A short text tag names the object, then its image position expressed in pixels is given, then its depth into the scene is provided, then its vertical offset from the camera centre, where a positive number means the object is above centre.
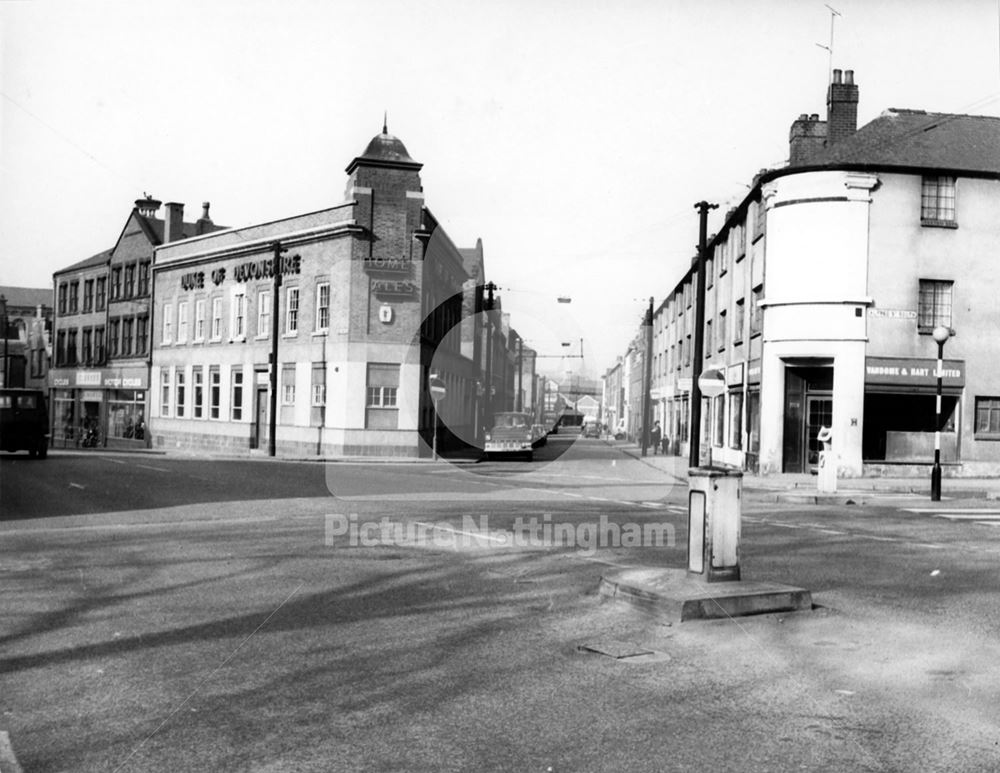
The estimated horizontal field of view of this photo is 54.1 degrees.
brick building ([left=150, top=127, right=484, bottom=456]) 38.91 +3.43
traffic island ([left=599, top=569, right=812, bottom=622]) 8.20 -1.55
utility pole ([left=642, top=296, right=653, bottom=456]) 46.16 +1.24
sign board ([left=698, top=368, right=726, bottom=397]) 22.84 +0.73
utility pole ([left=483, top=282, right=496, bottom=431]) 41.38 +1.69
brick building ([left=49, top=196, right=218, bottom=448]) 55.12 +3.75
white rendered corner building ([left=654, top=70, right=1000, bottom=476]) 28.42 +3.54
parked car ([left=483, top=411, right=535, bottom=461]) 37.66 -1.00
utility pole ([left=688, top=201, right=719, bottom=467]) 29.14 +2.80
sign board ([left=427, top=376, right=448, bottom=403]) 36.25 +0.76
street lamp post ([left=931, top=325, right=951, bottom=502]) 22.23 -0.17
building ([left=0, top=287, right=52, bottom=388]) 71.56 +3.58
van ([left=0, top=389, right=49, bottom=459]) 31.91 -0.93
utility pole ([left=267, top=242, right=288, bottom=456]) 39.19 +1.55
